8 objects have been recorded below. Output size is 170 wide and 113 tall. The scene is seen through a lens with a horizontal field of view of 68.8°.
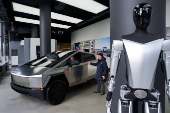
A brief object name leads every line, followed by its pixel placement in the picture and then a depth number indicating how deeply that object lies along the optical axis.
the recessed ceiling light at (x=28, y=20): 10.83
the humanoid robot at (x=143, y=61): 1.41
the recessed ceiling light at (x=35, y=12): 7.96
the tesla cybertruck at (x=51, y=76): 3.04
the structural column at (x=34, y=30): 13.29
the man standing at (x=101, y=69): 4.06
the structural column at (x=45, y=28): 7.42
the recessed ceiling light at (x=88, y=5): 6.79
